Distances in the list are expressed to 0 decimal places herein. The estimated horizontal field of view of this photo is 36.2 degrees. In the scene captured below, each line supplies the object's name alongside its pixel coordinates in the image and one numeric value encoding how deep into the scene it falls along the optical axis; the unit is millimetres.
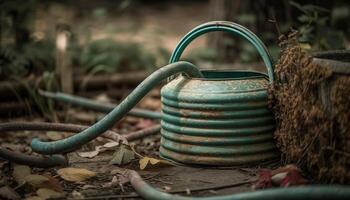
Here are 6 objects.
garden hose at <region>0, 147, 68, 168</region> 2490
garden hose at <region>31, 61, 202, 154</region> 2457
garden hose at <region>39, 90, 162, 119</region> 3619
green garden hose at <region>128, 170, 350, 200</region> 1847
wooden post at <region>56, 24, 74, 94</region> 4199
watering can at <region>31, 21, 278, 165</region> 2484
